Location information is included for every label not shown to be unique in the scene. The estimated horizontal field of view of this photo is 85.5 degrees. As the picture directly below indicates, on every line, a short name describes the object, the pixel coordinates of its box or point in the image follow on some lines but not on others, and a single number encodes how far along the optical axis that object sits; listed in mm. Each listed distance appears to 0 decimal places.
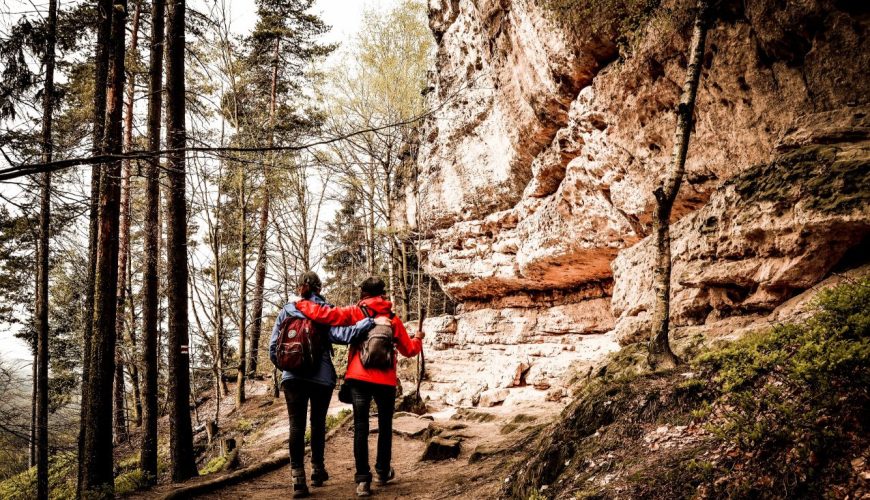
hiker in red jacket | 4477
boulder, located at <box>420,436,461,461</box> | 6441
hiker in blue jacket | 4598
